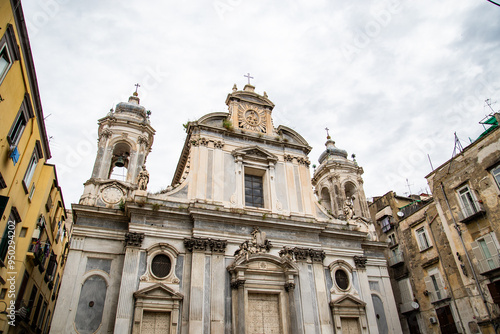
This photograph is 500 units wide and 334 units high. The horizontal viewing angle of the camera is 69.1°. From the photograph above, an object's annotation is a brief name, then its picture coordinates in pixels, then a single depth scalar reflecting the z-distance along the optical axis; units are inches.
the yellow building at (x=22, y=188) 372.8
